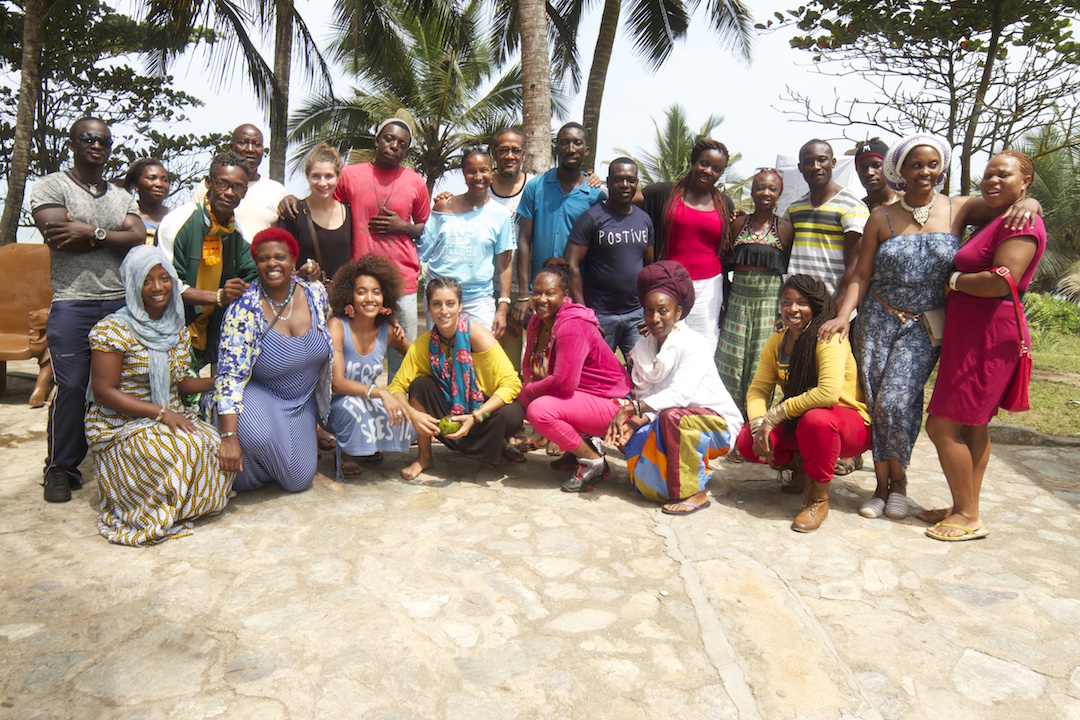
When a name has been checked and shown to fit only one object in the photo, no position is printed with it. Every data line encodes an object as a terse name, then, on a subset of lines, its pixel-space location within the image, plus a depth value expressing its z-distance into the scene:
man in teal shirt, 5.05
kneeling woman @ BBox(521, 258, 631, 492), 4.43
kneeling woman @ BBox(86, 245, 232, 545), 3.71
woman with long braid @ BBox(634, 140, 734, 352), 4.86
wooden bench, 6.67
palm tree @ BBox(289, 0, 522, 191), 17.58
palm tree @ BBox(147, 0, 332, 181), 12.19
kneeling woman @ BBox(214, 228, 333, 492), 4.07
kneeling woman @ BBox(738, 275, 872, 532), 4.06
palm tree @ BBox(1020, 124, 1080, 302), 21.45
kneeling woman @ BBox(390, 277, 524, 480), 4.52
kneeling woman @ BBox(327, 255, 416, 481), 4.53
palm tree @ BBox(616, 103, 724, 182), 25.27
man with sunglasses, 4.10
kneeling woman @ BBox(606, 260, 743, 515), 4.23
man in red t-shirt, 5.04
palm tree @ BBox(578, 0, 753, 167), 14.81
